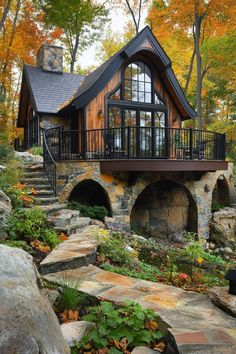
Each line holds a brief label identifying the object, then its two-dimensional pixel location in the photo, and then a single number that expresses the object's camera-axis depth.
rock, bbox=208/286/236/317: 3.21
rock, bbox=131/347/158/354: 2.59
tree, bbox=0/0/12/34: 15.34
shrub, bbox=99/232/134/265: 5.23
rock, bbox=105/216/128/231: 9.30
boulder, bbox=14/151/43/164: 11.54
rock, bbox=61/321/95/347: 2.67
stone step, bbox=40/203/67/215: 7.45
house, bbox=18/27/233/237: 9.97
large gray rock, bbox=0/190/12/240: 5.10
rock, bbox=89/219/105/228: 8.31
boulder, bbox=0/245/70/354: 1.63
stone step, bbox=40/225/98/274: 4.32
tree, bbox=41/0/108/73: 21.11
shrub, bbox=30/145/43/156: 13.58
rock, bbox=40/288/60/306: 3.28
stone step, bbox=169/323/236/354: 2.43
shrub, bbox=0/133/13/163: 10.04
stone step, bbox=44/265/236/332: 2.97
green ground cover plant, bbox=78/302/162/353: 2.69
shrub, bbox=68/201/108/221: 9.52
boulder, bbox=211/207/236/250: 11.81
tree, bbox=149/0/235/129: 16.34
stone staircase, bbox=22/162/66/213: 8.05
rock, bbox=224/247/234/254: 11.02
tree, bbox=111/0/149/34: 21.12
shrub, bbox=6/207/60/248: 5.45
